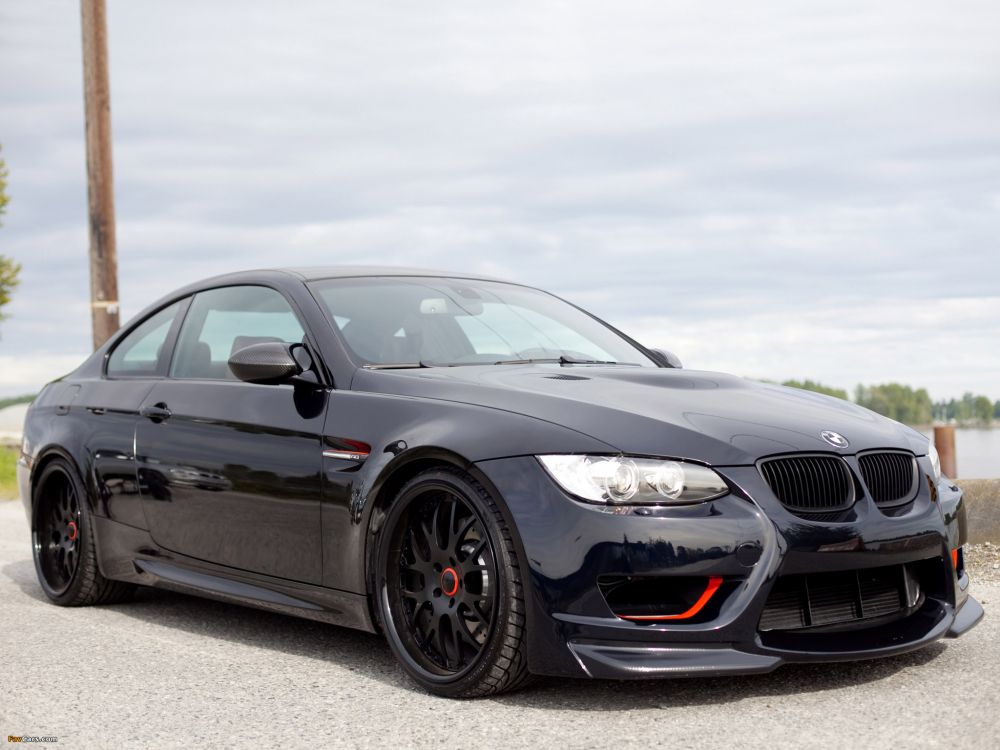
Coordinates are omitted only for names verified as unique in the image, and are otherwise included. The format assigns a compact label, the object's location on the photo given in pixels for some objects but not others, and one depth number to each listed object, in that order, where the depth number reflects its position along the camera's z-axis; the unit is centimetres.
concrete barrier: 756
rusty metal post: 1012
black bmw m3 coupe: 399
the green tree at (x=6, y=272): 3102
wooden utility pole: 1280
